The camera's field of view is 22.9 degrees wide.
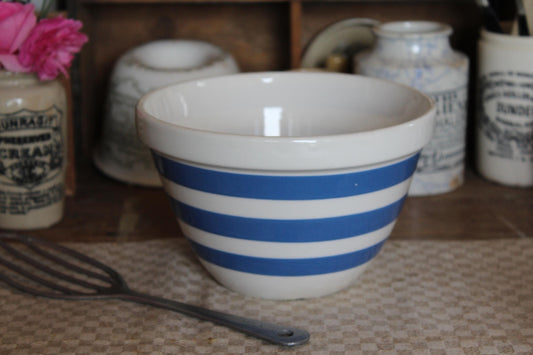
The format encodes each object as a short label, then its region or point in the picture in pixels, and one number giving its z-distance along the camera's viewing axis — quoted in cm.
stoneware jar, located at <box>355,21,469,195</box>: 93
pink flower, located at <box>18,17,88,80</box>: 84
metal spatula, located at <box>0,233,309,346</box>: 73
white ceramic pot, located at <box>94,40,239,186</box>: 95
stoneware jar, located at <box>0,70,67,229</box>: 86
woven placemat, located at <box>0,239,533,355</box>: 72
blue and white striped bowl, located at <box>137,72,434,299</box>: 70
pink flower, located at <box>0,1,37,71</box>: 83
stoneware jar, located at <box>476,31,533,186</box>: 93
